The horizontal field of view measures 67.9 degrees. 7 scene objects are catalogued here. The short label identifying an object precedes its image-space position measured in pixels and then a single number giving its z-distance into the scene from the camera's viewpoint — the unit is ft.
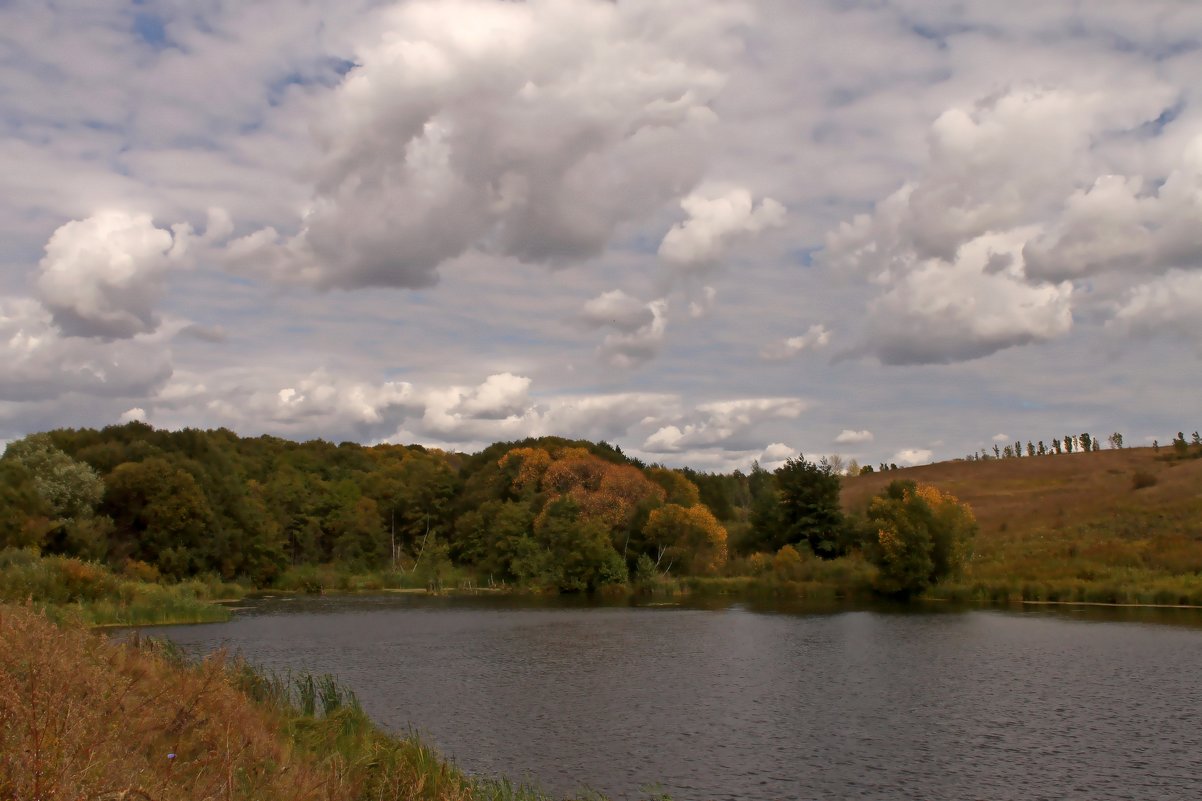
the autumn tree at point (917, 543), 198.90
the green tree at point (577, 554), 254.47
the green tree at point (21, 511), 185.78
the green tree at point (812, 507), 245.65
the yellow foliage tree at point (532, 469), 290.76
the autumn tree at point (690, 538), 254.88
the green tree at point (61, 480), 217.15
